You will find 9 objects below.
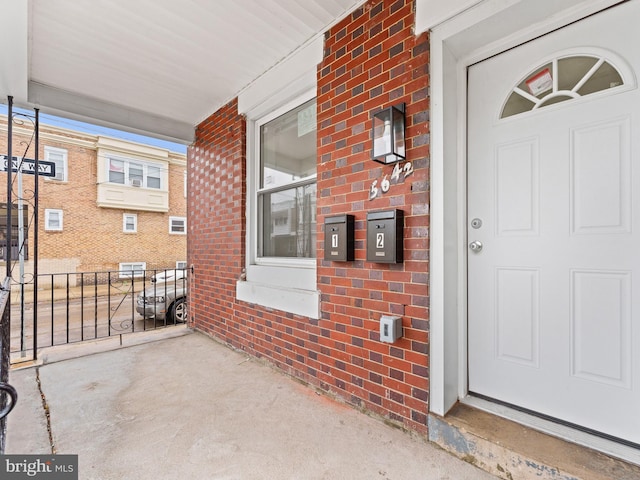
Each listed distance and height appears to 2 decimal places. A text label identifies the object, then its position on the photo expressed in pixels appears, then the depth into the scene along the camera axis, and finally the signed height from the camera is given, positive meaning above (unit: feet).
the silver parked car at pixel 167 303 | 15.79 -3.16
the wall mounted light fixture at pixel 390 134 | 5.77 +2.03
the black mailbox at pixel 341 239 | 6.77 +0.07
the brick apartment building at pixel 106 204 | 32.27 +4.35
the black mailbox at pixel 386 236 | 5.85 +0.12
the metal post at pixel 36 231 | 9.61 +0.35
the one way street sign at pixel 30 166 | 10.11 +2.56
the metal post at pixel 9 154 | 8.98 +2.58
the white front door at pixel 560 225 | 4.57 +0.29
